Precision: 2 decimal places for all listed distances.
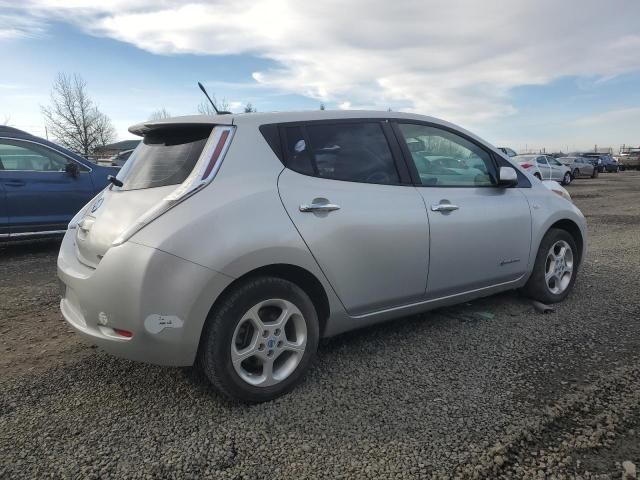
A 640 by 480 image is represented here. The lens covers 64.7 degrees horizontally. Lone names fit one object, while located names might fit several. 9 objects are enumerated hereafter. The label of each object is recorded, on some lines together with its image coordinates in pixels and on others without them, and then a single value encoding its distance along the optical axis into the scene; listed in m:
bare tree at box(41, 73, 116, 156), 37.91
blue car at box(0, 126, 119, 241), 6.78
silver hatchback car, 2.56
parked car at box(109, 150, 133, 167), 17.32
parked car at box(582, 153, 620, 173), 39.06
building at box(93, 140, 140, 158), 34.49
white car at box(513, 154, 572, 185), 22.80
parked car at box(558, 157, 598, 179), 30.98
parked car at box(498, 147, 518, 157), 24.48
